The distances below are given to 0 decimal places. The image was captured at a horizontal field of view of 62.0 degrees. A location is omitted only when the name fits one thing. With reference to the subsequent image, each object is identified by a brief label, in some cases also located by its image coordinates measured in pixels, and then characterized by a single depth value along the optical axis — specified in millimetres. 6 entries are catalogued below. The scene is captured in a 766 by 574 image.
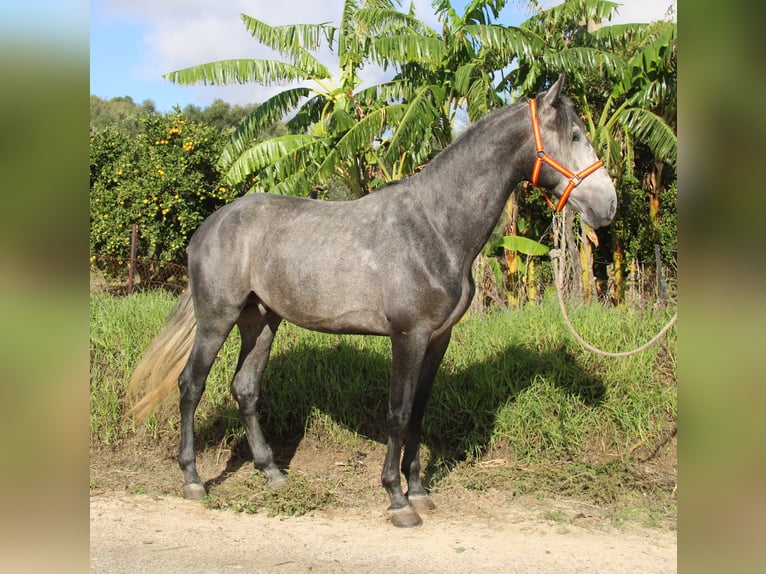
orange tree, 11344
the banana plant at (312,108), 9430
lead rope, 3746
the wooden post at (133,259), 9227
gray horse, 3822
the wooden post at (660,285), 7409
